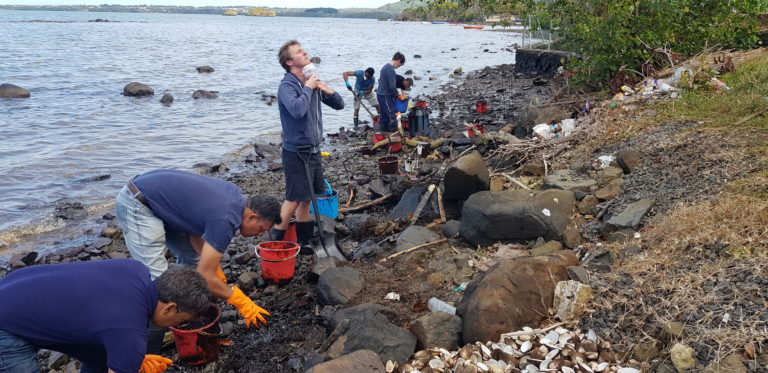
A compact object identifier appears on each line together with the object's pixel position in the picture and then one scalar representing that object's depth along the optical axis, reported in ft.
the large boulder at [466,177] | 20.15
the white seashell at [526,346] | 10.82
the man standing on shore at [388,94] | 35.19
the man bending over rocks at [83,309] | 8.63
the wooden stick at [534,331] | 11.23
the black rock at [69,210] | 26.66
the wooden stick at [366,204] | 24.09
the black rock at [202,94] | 64.59
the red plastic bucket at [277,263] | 17.02
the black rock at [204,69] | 89.56
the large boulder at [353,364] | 10.07
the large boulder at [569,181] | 19.13
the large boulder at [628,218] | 15.25
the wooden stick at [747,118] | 19.65
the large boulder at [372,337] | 11.28
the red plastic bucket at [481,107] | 47.60
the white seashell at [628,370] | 9.73
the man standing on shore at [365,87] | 37.64
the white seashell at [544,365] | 10.23
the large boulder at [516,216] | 16.49
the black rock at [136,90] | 63.31
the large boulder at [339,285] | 15.38
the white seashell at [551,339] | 10.81
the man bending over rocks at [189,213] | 11.88
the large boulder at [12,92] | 59.31
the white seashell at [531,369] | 10.21
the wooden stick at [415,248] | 18.07
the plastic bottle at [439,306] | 12.93
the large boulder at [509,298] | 11.43
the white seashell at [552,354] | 10.47
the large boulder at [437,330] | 11.57
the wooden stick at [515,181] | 20.58
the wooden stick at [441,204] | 20.94
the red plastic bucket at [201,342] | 12.92
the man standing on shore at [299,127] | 17.17
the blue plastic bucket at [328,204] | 21.35
